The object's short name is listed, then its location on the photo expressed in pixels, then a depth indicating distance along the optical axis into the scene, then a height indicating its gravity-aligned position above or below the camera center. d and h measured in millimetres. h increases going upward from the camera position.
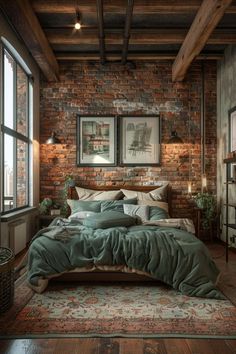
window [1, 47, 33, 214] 4630 +696
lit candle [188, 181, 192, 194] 6094 -213
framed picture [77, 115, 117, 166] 6203 +732
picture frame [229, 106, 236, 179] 5273 +767
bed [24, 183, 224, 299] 3322 -914
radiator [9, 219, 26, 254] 4547 -926
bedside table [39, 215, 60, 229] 5684 -825
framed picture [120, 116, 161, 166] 6191 +734
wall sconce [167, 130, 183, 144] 5871 +717
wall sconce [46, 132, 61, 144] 5887 +704
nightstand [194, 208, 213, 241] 5762 -1048
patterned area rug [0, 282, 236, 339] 2494 -1271
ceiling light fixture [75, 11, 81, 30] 4192 +2154
